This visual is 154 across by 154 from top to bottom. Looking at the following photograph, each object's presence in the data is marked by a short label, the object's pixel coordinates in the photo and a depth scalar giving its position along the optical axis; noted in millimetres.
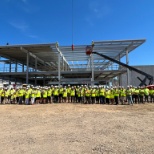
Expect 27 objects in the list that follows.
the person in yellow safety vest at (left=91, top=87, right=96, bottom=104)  11802
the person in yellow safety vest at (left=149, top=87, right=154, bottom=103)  12414
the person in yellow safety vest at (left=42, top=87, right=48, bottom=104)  11990
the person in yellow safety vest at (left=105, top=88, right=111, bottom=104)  11642
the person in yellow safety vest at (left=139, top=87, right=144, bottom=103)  11981
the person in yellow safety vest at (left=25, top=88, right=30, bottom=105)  11783
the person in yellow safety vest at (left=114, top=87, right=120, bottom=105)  11585
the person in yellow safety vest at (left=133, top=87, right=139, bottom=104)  11915
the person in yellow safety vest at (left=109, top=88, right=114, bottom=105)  11623
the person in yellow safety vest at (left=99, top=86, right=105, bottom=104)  11698
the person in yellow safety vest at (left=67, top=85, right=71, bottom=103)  12282
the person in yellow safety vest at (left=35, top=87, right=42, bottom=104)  11953
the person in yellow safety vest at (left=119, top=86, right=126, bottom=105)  11651
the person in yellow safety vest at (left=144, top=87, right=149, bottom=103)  12028
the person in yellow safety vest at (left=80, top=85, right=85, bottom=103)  11990
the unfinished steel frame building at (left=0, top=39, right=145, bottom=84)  17223
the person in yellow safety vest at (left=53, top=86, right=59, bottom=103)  12188
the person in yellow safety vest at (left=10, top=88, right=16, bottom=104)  12188
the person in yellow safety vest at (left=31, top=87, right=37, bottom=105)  11830
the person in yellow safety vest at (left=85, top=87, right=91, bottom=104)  11868
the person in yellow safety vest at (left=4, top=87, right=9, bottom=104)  12160
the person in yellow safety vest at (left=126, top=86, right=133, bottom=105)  11454
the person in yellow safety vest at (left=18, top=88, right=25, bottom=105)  11893
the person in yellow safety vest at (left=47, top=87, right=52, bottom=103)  12105
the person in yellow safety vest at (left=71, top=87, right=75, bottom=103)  12197
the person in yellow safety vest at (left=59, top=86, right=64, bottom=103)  12313
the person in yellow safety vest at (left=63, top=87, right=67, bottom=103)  12092
